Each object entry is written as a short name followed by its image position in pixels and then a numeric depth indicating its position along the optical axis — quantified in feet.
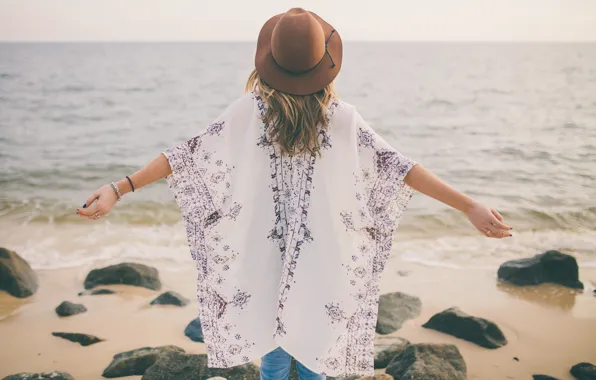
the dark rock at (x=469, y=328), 13.73
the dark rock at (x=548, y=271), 17.63
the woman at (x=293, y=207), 6.97
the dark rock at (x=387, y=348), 12.59
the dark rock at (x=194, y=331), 14.23
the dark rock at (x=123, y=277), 17.51
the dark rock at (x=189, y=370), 11.49
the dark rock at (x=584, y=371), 11.98
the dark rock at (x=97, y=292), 16.94
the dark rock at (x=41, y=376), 11.36
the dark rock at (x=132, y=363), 12.14
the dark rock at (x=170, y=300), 16.39
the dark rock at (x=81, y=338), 13.78
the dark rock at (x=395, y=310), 14.78
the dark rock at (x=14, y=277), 16.74
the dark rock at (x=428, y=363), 11.40
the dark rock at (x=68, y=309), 15.48
